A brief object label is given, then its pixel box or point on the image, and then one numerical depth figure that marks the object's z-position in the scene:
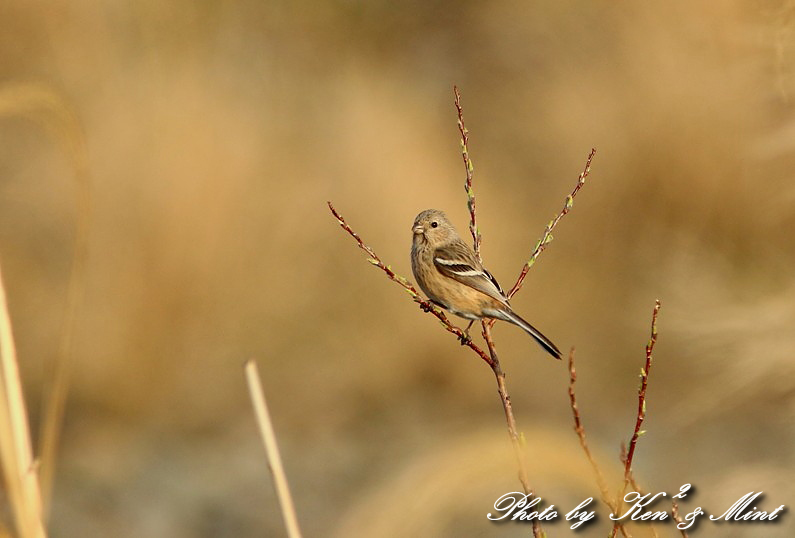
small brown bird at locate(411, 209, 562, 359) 8.19
